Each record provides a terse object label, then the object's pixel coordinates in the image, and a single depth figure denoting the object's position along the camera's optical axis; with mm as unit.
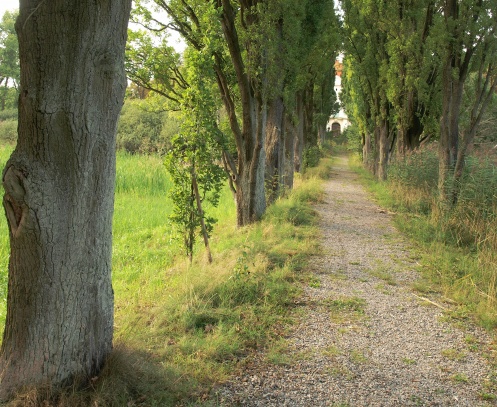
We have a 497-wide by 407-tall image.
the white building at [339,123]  83125
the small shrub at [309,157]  24094
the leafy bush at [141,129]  28578
